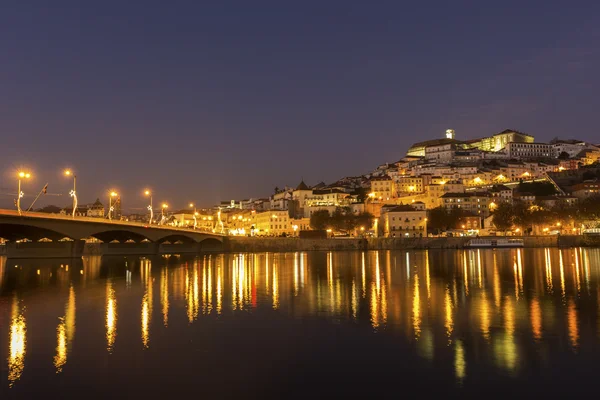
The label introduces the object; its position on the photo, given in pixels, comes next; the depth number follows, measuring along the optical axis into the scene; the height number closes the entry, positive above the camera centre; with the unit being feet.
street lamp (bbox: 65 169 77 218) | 149.91 +17.42
